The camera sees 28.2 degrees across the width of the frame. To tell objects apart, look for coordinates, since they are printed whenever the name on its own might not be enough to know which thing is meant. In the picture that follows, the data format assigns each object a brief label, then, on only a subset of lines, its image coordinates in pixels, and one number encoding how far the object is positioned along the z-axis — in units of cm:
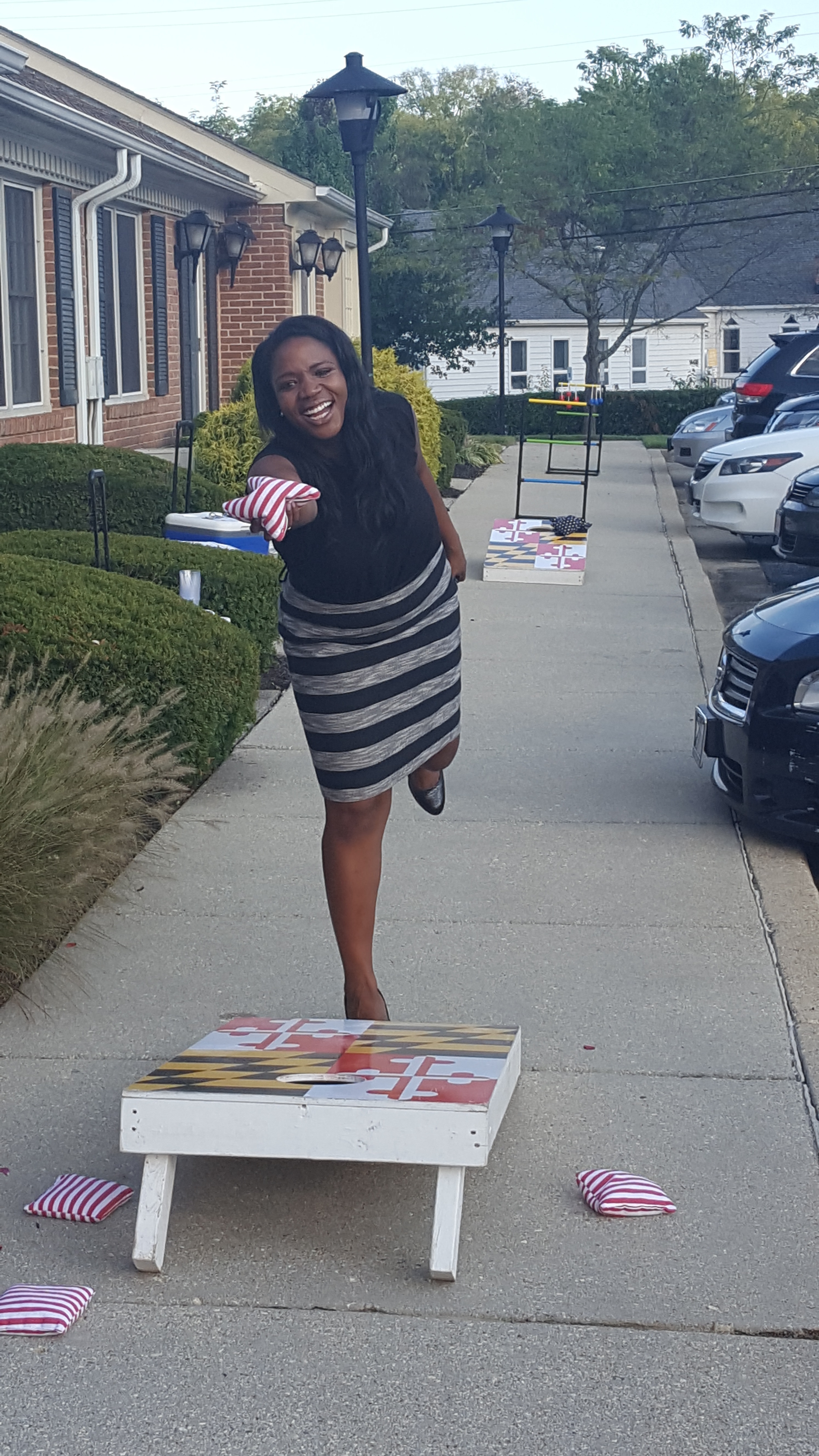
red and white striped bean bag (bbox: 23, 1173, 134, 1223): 343
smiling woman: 364
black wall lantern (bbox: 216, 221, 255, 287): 1917
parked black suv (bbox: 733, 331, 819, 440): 1953
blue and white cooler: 1006
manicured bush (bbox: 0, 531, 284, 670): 826
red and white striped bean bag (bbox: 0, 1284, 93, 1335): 301
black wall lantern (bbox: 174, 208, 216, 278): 1744
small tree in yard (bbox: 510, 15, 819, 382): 4031
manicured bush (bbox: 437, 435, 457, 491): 1952
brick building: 1316
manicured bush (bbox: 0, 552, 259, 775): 626
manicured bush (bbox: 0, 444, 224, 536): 1106
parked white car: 1501
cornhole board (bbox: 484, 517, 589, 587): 1301
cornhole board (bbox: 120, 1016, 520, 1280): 312
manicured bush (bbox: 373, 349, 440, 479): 1842
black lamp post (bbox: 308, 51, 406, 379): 1211
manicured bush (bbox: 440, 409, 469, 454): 2289
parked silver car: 2253
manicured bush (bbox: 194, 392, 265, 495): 1436
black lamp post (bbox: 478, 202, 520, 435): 2917
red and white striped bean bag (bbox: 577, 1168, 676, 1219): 344
